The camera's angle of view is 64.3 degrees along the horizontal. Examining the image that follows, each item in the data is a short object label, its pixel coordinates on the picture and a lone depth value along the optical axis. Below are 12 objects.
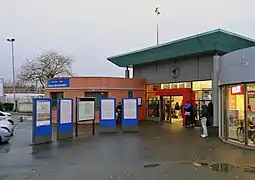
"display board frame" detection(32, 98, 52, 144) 8.54
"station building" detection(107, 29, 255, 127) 12.75
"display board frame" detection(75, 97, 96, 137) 10.56
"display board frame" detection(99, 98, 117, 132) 11.45
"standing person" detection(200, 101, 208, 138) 9.88
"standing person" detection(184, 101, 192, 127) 13.25
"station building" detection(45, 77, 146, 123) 16.08
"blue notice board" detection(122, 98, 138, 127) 11.73
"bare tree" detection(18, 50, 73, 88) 29.34
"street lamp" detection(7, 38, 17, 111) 29.20
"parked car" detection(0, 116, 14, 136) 9.14
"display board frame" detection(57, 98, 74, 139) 9.56
